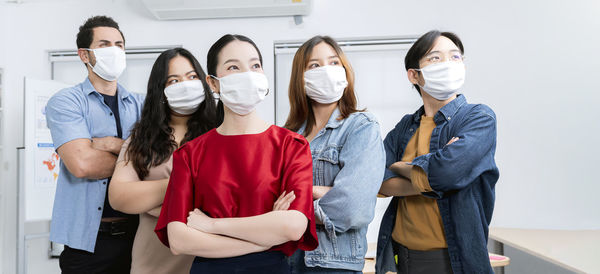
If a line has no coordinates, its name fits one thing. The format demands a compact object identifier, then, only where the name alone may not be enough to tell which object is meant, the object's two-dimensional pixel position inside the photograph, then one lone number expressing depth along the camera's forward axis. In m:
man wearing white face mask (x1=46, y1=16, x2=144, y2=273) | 1.65
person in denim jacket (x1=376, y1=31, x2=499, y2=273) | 1.44
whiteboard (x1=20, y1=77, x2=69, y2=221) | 3.12
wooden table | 2.23
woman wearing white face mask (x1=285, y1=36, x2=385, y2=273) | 1.29
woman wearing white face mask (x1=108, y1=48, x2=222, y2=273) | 1.40
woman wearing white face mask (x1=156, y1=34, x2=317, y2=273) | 1.05
